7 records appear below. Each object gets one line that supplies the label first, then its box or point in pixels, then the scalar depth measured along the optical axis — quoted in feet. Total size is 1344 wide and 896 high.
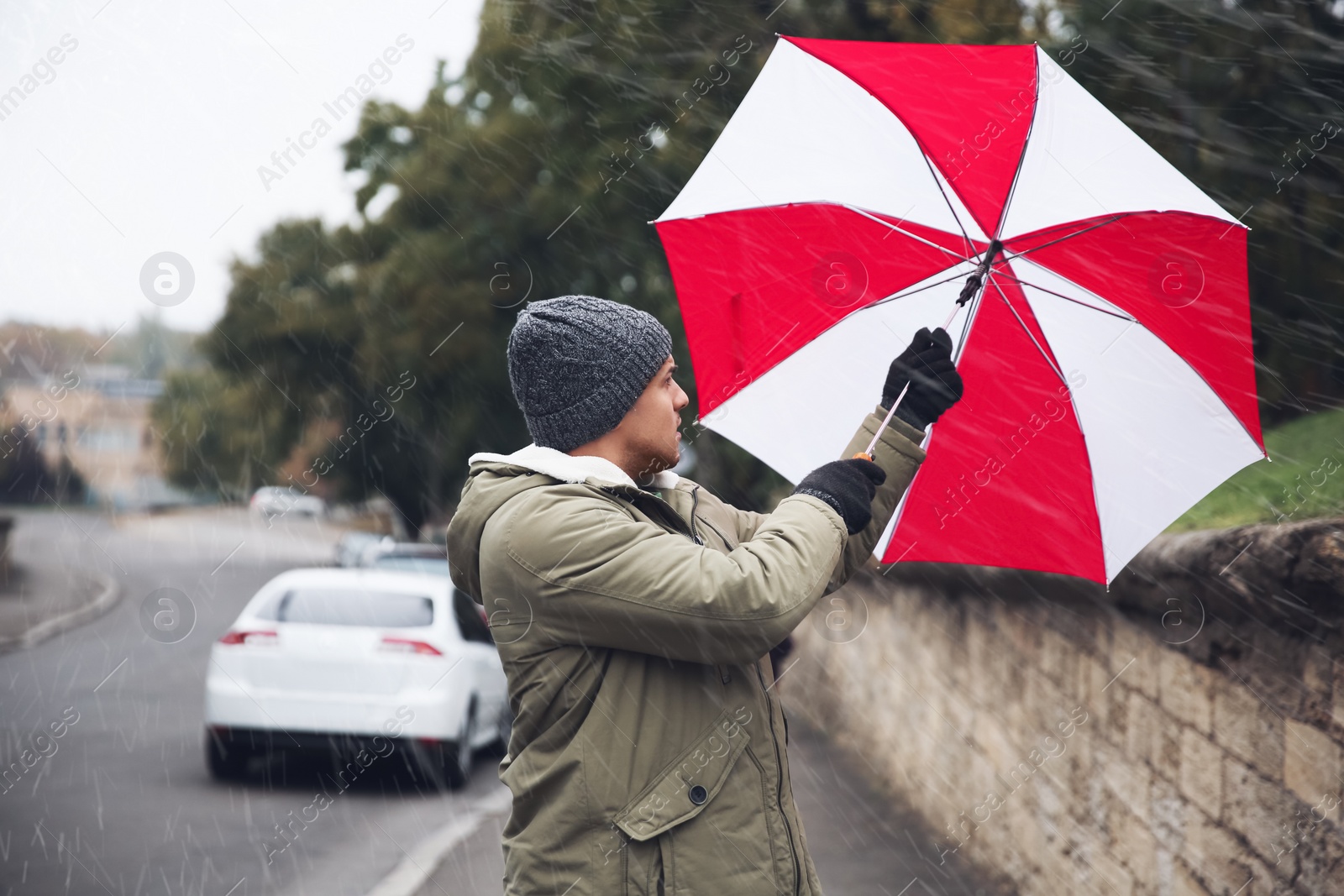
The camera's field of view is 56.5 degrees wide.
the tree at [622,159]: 22.95
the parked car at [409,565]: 47.70
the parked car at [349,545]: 119.96
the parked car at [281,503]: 189.26
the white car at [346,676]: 27.94
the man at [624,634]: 6.73
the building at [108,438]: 241.76
